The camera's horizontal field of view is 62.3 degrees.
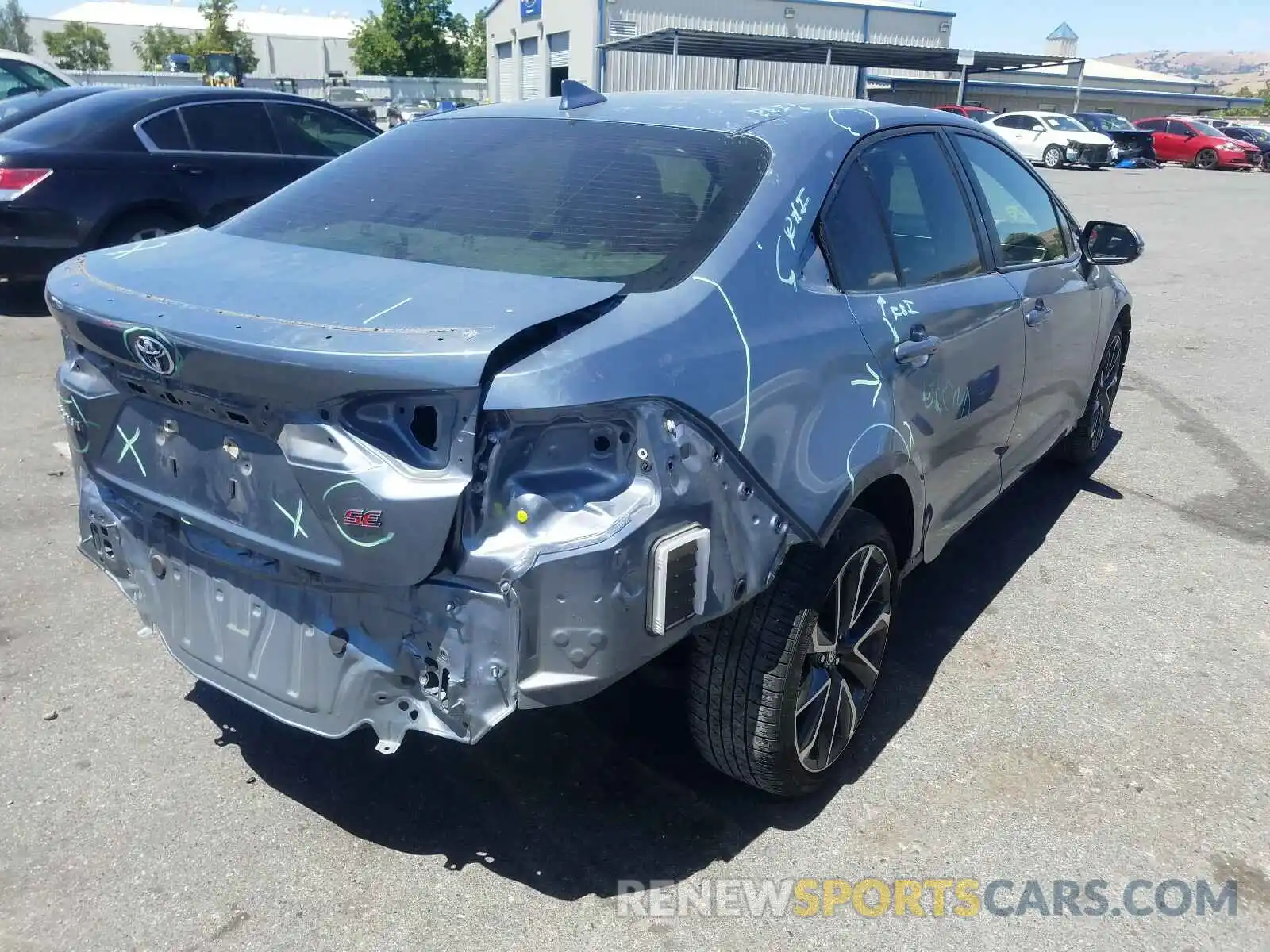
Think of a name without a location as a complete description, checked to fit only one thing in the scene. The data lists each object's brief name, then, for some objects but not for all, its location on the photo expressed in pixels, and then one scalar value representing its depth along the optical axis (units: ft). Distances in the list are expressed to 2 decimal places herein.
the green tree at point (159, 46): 248.93
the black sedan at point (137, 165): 23.97
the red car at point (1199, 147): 107.45
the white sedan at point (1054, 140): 94.58
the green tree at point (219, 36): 222.28
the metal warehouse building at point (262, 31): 287.48
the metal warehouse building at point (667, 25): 123.85
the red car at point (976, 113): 97.78
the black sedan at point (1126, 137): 104.78
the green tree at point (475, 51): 240.34
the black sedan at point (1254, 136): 110.11
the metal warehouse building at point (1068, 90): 144.46
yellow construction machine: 109.60
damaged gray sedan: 6.53
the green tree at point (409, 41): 206.69
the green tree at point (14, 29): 243.60
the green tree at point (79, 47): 239.50
